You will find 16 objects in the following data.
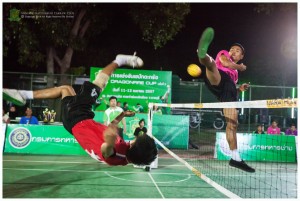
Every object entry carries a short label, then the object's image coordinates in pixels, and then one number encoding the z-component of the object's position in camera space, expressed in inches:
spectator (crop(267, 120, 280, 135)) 480.5
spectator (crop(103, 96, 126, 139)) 383.9
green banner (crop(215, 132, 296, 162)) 445.1
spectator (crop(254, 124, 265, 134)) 475.9
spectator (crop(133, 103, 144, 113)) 527.4
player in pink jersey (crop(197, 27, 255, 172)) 181.6
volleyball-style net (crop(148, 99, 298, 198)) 273.2
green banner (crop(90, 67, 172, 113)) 524.7
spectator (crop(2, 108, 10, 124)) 447.5
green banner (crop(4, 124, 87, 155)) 422.3
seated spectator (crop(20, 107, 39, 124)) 449.5
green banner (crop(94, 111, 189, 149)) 510.3
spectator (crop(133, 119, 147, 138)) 430.7
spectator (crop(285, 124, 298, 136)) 499.4
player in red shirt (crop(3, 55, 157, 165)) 146.3
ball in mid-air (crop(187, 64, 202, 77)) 190.1
